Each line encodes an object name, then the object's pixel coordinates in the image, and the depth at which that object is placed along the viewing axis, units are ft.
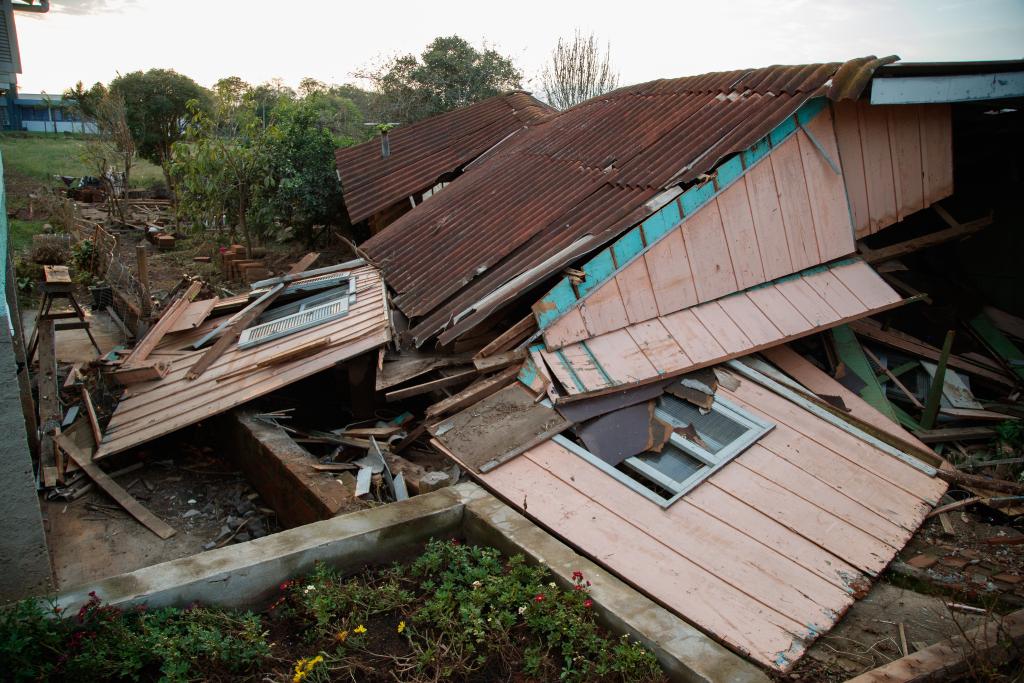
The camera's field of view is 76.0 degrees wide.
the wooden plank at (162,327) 25.07
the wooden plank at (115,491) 19.52
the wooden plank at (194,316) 26.43
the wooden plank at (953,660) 9.82
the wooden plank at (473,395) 17.44
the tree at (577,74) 78.74
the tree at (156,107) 81.46
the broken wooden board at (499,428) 15.29
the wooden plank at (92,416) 21.79
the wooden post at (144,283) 31.32
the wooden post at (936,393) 21.43
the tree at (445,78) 70.79
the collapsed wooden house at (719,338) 13.21
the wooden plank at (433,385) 19.10
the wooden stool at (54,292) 22.34
